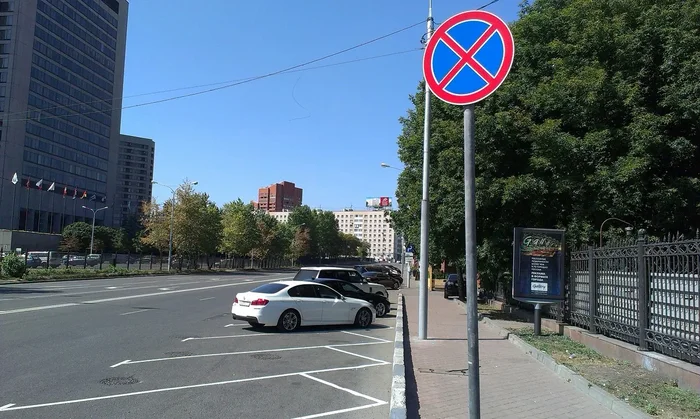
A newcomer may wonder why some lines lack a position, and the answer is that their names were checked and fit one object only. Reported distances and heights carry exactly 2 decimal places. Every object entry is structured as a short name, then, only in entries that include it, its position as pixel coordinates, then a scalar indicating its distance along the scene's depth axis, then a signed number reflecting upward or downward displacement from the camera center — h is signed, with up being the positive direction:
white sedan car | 13.73 -1.50
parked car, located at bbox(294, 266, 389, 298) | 20.61 -0.86
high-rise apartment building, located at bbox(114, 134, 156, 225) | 179.38 +26.90
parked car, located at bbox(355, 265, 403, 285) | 42.81 -1.27
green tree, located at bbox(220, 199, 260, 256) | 79.31 +3.08
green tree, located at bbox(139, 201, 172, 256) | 62.25 +3.06
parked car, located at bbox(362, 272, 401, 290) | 37.98 -1.83
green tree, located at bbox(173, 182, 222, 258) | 61.75 +3.26
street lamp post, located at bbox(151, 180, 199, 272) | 59.38 +3.49
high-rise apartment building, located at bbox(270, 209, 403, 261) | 190.60 +9.28
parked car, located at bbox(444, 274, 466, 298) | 31.80 -1.77
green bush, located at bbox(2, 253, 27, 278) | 31.84 -1.32
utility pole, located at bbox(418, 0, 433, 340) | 12.97 +0.88
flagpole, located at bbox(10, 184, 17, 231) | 92.14 +7.85
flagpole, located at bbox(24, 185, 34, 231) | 97.16 +5.53
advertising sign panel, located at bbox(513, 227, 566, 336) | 12.62 -0.12
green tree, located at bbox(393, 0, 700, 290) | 14.22 +3.67
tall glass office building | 93.31 +28.79
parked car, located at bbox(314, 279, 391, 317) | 17.48 -1.21
